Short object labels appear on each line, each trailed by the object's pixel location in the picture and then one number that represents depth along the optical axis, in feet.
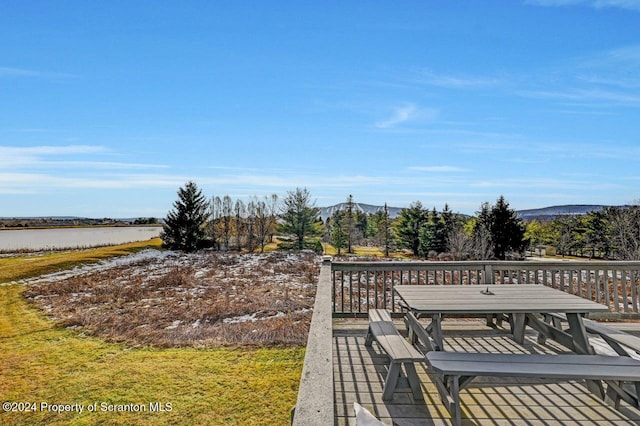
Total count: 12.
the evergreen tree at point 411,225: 105.40
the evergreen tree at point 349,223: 113.61
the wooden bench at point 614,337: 8.12
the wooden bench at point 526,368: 6.77
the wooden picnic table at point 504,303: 9.07
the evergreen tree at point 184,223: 76.33
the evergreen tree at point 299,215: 96.32
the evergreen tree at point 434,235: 99.66
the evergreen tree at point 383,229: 117.15
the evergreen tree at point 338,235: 113.70
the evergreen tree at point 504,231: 85.76
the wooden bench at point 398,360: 8.07
